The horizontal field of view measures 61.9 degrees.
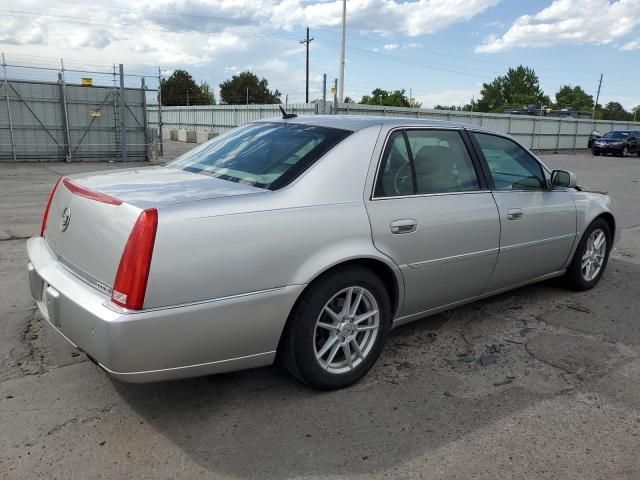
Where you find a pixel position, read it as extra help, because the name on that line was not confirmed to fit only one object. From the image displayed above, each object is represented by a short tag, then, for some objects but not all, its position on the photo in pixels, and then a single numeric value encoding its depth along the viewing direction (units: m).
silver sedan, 2.39
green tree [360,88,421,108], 56.62
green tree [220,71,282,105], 72.00
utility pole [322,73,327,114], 20.01
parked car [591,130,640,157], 31.67
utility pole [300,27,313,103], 45.62
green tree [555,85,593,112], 106.01
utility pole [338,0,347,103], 28.52
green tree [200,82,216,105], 74.07
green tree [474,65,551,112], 100.44
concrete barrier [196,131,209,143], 32.22
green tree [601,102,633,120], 104.94
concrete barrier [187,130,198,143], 33.80
